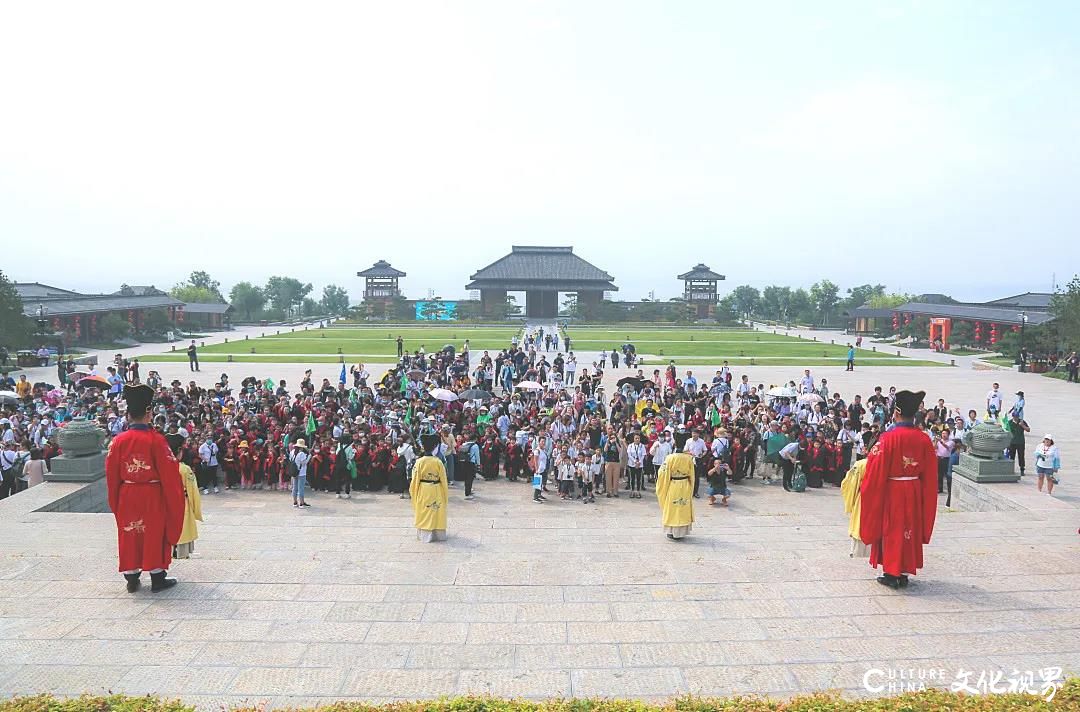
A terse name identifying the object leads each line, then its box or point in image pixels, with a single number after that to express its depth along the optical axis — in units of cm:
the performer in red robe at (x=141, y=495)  695
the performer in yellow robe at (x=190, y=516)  740
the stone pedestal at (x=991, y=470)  1094
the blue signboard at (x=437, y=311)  7681
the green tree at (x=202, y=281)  9356
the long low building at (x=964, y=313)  4483
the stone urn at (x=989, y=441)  1083
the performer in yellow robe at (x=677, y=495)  887
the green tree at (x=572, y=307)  7581
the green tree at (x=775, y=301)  8838
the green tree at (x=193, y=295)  7762
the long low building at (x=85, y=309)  4147
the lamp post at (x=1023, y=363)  3312
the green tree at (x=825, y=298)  8312
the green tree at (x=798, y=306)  8630
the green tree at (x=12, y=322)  3128
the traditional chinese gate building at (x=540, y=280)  7650
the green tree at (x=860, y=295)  8500
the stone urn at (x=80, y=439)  1061
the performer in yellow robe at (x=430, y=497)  881
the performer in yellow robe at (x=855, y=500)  764
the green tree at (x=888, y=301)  8250
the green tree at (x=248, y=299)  7838
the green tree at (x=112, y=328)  4634
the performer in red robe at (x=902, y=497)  718
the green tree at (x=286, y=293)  8925
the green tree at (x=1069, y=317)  3134
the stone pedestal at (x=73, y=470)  1059
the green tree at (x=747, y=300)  9488
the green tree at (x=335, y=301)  9681
